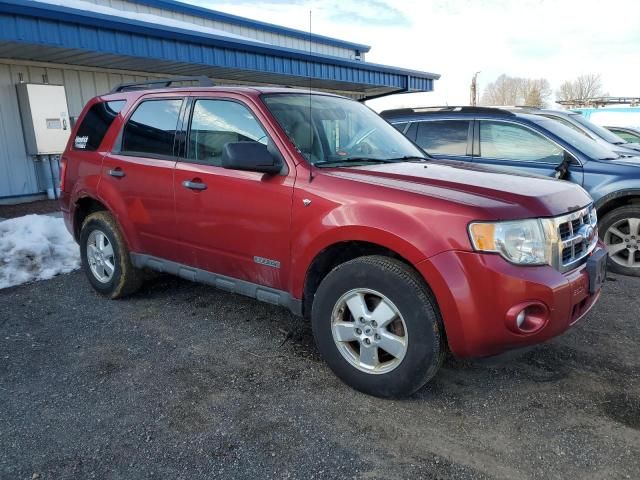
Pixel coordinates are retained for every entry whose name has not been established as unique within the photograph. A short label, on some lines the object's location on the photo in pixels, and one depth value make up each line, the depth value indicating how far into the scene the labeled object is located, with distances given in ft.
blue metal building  25.53
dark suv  18.07
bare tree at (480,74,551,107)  219.41
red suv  8.55
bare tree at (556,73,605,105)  217.36
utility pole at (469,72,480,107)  90.54
